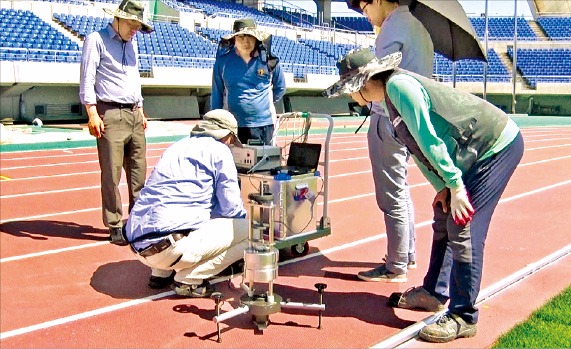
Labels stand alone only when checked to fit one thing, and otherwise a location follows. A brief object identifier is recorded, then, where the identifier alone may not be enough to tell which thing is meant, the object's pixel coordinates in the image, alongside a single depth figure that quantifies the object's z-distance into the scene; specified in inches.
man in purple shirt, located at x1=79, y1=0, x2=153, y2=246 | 213.3
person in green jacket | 129.6
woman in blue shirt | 213.0
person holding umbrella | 165.3
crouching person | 157.9
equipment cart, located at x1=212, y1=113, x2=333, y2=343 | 146.5
